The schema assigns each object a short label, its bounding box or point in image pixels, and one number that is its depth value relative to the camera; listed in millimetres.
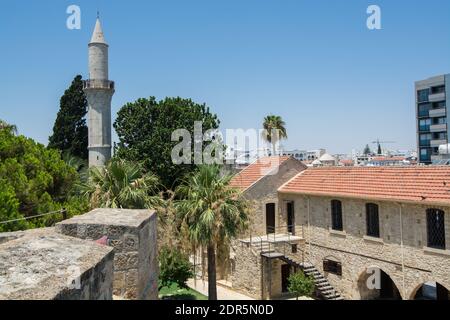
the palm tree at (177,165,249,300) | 18094
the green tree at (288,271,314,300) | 22578
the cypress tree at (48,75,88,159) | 44469
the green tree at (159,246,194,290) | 20734
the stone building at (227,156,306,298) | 24891
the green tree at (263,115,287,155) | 54031
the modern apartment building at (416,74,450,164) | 67938
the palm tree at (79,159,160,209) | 16578
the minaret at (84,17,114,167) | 40375
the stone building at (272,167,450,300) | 18453
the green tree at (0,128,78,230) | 14867
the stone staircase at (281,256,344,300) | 23375
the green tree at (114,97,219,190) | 33156
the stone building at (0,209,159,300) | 3262
